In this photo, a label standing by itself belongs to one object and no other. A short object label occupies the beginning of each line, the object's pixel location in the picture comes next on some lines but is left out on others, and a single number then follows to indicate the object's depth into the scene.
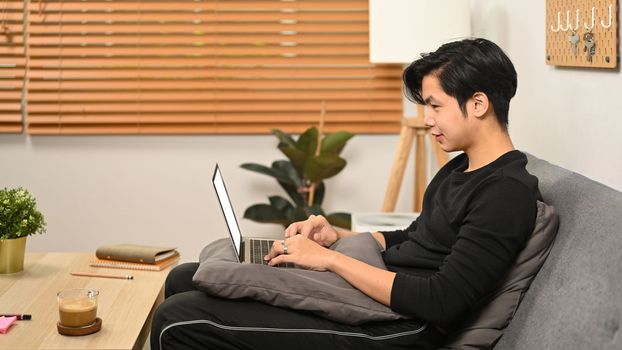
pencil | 2.54
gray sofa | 1.58
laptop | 2.39
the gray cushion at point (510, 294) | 1.87
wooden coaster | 1.92
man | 1.81
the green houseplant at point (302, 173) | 3.87
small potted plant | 2.54
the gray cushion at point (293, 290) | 1.87
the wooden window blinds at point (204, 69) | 4.16
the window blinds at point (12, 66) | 4.12
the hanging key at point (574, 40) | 2.45
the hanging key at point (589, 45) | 2.34
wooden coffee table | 1.91
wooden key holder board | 2.21
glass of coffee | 1.91
